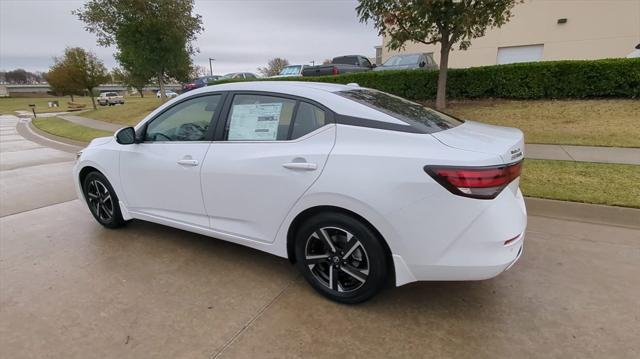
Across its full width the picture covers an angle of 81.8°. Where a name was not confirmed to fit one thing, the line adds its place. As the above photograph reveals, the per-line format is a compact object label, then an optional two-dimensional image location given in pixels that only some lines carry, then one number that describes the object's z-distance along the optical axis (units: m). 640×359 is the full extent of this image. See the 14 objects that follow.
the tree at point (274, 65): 63.10
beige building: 17.59
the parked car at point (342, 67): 15.05
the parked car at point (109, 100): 44.91
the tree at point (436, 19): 8.52
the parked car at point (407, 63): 12.81
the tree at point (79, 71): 24.92
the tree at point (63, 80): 25.09
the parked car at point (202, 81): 24.34
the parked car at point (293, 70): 17.59
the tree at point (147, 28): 16.30
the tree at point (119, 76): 40.03
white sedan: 2.23
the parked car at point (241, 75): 23.22
